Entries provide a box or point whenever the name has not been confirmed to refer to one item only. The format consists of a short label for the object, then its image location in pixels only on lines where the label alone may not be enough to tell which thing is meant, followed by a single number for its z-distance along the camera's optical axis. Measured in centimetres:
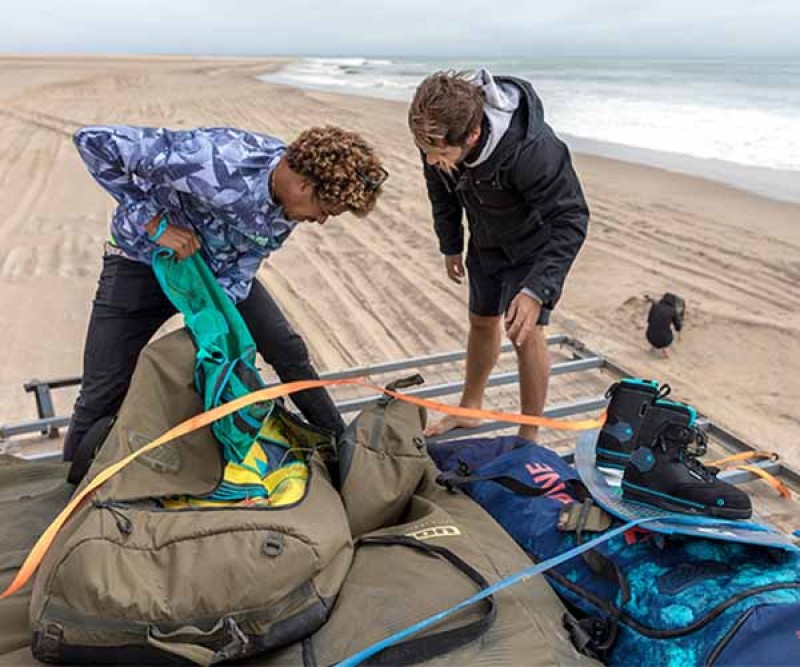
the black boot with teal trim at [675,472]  196
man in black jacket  259
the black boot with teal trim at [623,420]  227
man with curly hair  234
